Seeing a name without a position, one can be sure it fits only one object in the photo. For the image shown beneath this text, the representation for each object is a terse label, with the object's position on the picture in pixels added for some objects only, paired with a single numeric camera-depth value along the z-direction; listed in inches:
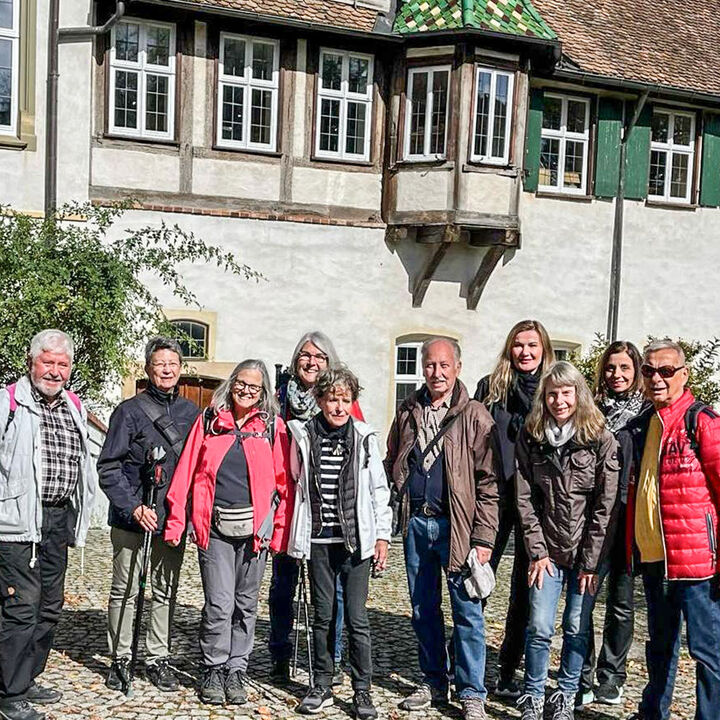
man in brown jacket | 230.7
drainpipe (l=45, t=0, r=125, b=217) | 518.9
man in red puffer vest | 207.5
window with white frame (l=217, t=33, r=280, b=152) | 562.9
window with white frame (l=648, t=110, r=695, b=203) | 666.2
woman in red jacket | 236.1
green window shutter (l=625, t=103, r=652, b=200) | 650.8
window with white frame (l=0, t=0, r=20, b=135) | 520.1
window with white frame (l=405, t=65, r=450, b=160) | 584.4
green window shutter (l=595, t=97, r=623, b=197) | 643.5
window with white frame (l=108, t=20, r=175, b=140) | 541.6
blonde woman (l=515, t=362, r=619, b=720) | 221.9
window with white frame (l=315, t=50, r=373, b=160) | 582.2
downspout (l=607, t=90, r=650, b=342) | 648.4
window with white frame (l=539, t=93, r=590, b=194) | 635.5
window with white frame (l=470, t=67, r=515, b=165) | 583.8
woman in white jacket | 232.7
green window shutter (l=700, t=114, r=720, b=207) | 669.9
